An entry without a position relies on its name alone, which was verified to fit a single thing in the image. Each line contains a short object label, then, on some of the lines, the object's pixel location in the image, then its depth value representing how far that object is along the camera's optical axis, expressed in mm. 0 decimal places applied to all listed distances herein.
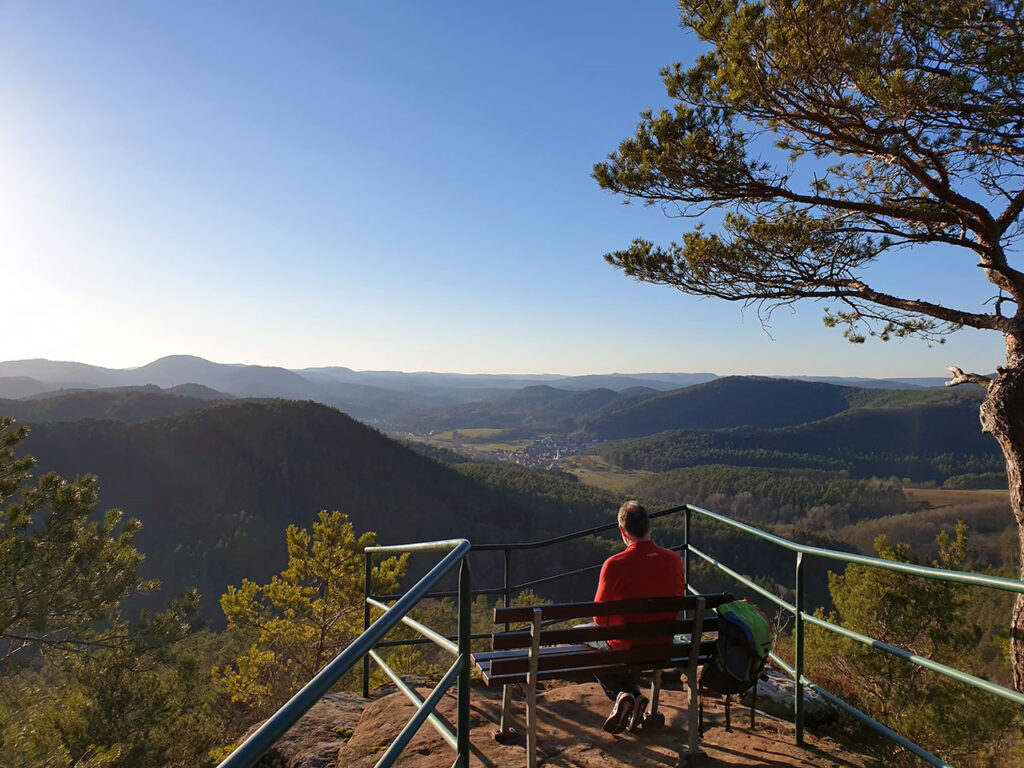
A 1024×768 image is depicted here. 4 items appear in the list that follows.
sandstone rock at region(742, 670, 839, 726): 3078
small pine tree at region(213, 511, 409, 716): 8797
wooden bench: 2412
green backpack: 2598
